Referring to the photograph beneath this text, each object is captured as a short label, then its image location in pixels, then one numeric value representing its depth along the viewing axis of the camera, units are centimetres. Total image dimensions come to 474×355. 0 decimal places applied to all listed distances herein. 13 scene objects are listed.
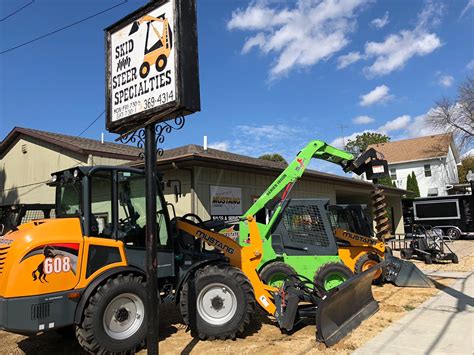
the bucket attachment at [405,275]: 999
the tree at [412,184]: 4172
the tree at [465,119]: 4075
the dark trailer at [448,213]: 2700
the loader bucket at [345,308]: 576
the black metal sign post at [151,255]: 418
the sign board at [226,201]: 1208
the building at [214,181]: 1134
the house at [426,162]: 4372
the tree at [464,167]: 5275
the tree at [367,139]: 7119
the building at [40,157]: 1602
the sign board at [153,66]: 430
